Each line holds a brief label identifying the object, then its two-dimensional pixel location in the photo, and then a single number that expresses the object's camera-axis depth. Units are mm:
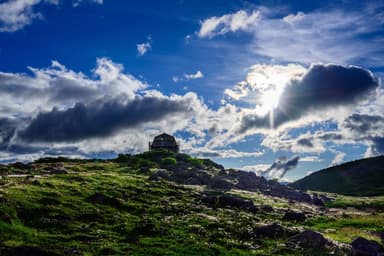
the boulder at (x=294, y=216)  70688
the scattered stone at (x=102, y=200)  57972
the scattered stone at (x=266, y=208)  79975
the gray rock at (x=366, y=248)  38938
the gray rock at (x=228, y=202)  76625
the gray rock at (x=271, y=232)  46688
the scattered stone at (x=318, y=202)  124125
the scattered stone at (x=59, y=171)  90256
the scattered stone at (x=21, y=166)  99025
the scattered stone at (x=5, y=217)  39562
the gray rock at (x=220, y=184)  113188
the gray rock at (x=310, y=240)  40581
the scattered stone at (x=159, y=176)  99794
